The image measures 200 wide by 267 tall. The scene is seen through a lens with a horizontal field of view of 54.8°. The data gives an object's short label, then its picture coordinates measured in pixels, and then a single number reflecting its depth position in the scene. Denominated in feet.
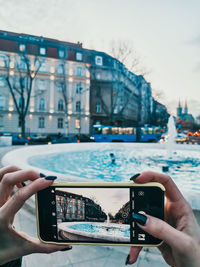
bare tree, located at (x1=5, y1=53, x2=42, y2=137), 106.54
